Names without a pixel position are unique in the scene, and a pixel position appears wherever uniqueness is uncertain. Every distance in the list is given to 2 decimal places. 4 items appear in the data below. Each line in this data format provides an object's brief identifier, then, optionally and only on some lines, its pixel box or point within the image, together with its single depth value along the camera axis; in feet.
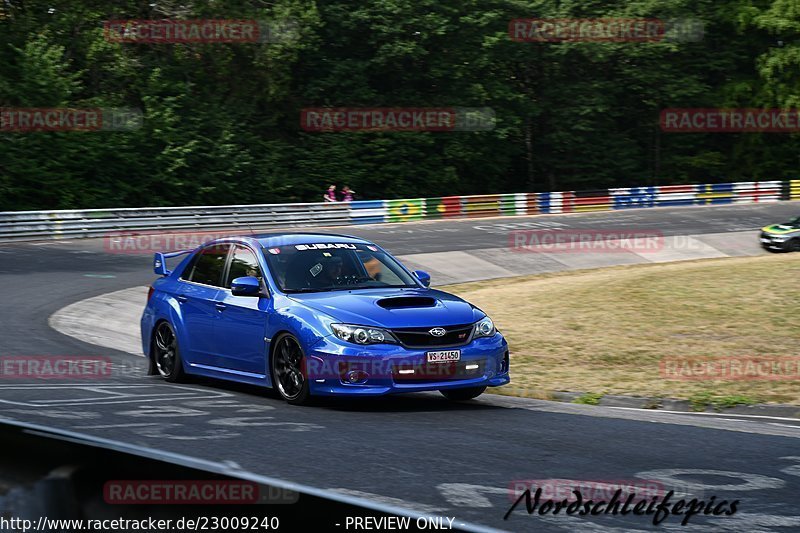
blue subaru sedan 31.58
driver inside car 35.22
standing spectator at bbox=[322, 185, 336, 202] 143.23
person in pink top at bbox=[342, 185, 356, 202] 147.54
